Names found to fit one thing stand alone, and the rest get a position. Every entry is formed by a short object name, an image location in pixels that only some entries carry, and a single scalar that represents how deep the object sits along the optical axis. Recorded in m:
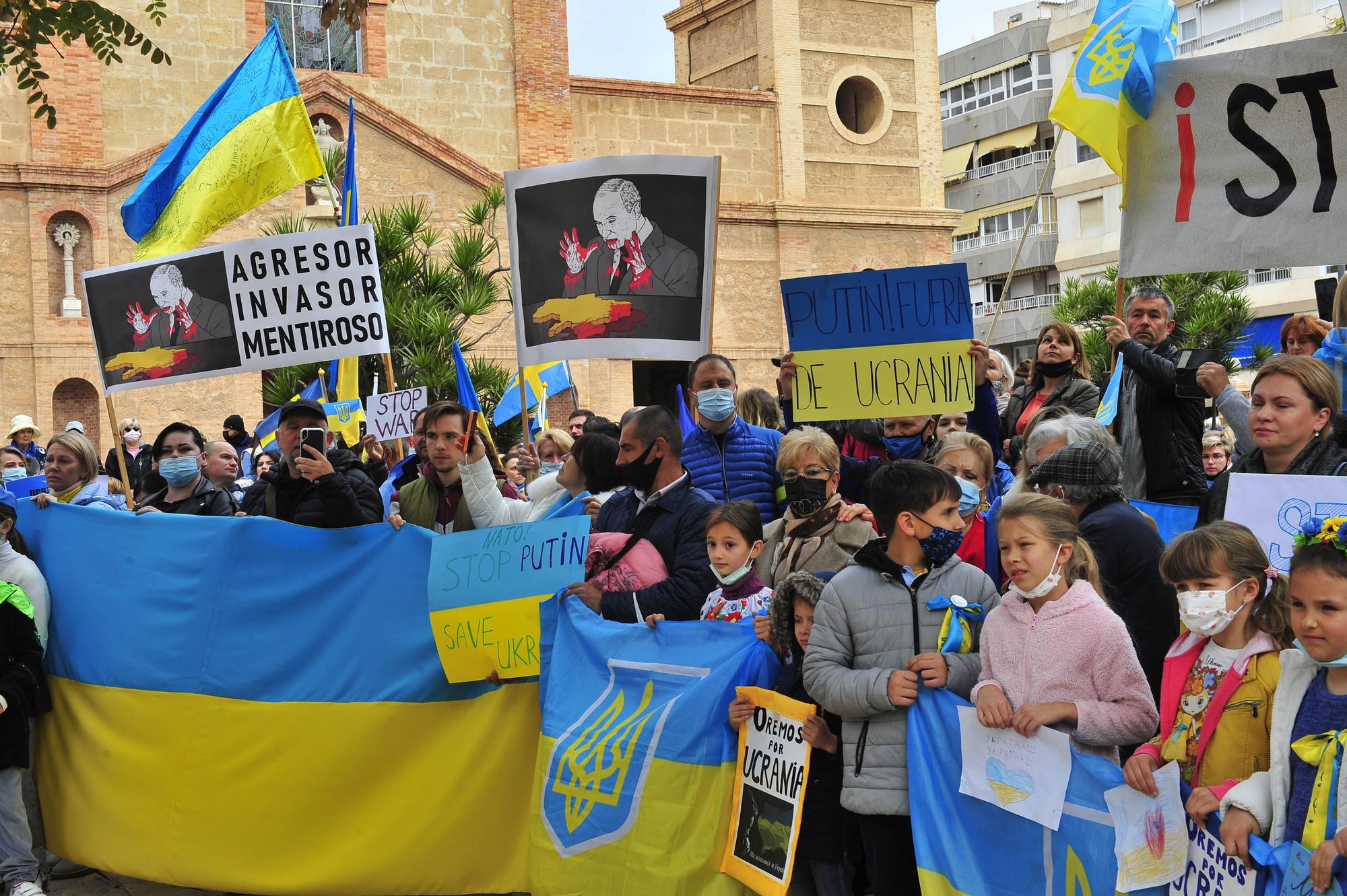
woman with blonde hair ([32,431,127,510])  7.91
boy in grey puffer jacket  4.48
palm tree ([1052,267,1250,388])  27.70
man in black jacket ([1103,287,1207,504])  6.47
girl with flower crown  3.35
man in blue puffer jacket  6.60
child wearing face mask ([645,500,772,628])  5.32
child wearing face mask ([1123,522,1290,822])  3.67
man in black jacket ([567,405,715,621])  5.57
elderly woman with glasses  5.50
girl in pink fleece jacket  4.03
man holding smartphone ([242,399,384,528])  6.60
